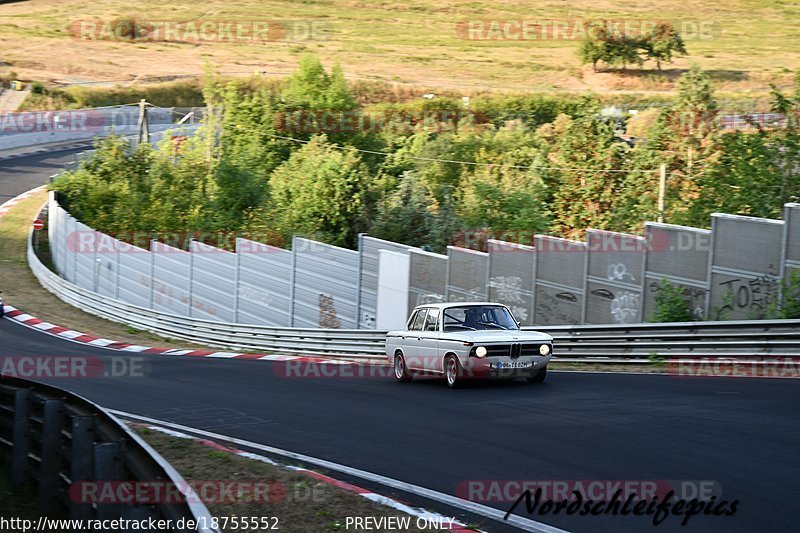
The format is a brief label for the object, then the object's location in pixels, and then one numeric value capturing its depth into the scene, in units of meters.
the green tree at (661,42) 102.88
